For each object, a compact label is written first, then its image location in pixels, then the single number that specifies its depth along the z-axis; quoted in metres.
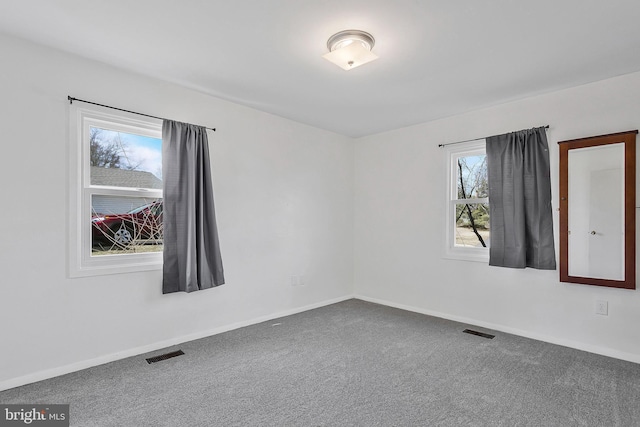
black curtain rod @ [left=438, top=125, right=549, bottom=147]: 3.81
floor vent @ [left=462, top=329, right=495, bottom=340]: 3.41
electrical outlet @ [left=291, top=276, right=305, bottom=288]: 4.28
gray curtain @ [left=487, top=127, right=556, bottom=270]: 3.29
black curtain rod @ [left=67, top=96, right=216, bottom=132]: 2.61
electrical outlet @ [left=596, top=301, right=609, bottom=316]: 2.99
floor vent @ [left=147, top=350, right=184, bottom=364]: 2.80
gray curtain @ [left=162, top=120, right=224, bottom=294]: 3.08
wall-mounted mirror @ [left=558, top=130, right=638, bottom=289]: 2.87
